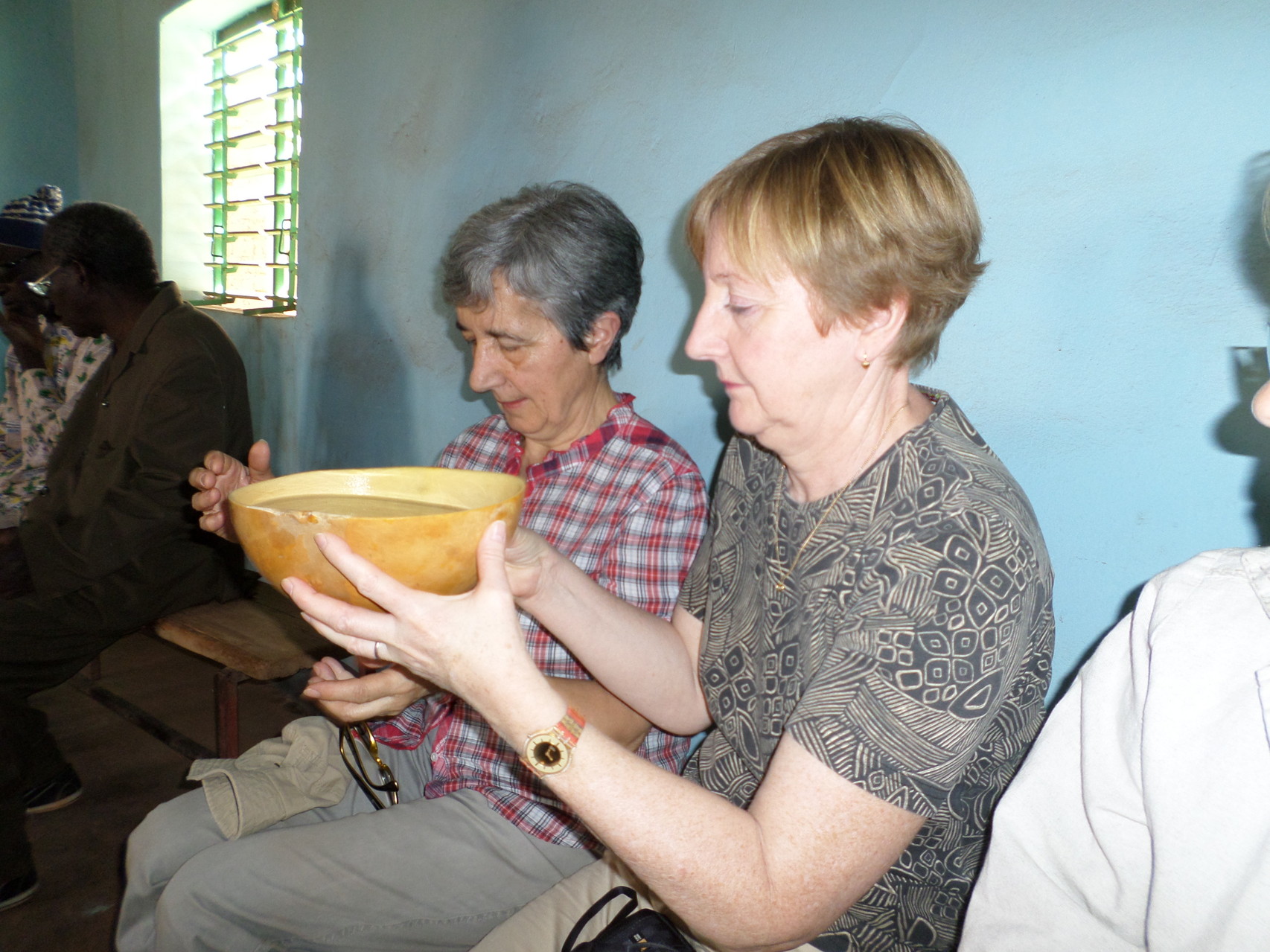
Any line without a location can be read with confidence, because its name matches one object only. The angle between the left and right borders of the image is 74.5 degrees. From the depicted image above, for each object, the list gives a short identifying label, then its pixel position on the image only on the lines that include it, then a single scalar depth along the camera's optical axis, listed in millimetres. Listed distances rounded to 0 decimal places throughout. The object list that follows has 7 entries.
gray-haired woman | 1147
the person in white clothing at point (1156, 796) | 602
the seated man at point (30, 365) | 2711
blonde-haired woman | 716
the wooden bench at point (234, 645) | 1873
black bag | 913
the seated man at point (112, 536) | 2014
